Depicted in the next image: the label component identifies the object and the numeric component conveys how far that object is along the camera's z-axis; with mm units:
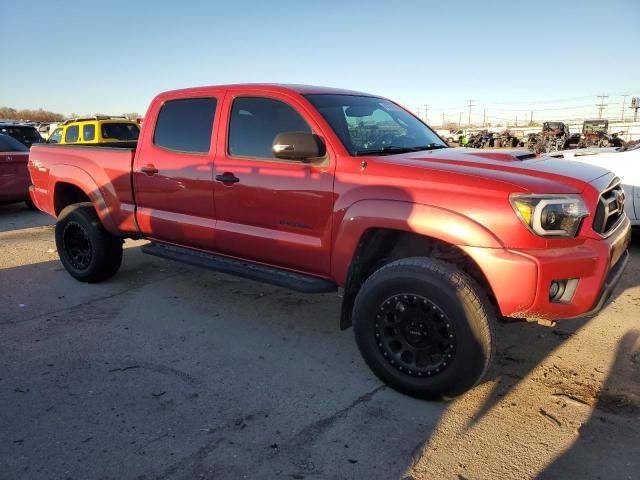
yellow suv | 12914
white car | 5934
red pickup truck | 2717
